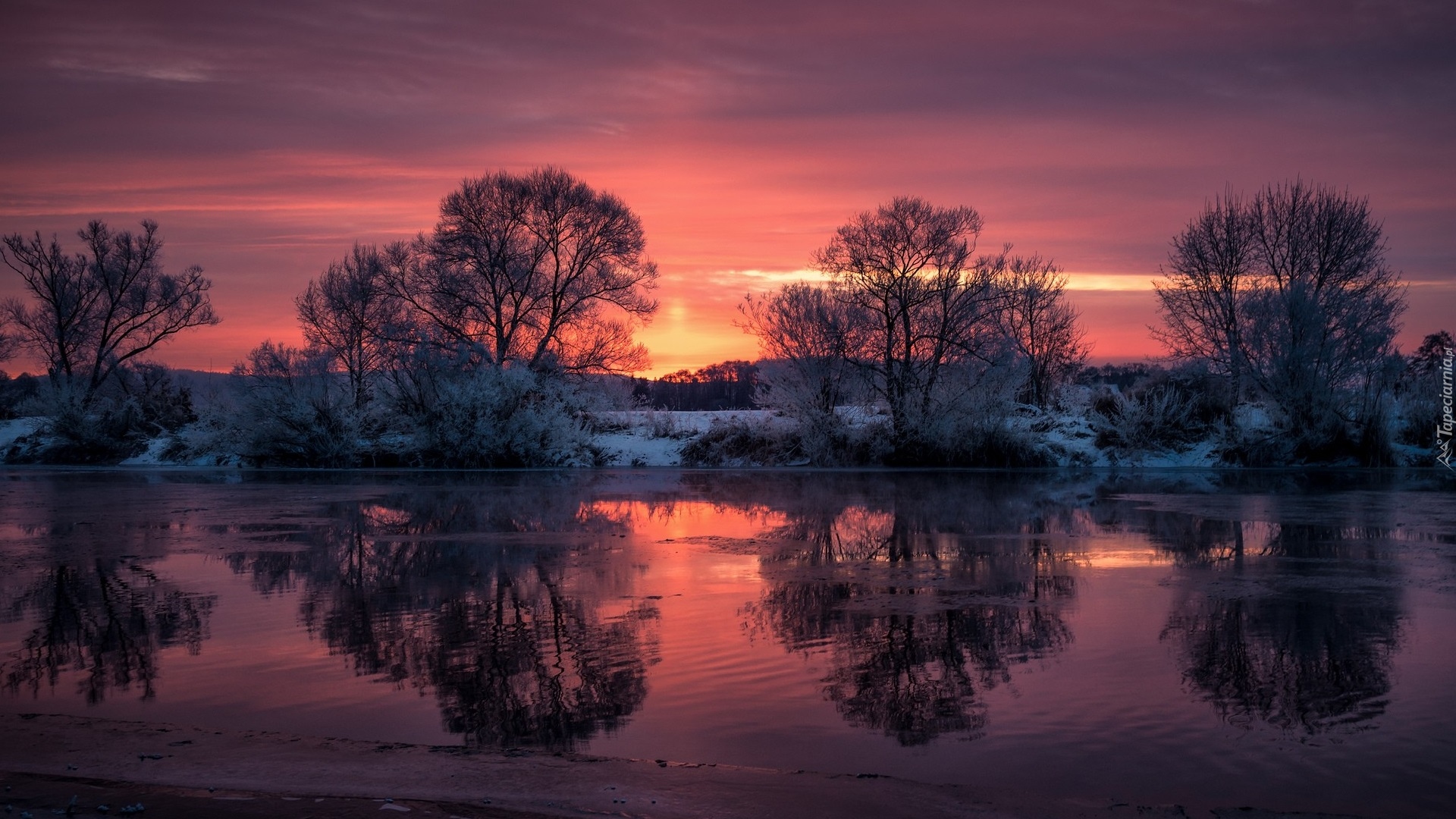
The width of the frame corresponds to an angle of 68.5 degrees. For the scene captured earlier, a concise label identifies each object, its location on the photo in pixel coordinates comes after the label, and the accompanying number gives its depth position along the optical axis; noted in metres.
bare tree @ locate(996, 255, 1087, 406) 51.38
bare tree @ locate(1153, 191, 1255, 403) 41.47
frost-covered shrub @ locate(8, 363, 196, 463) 42.25
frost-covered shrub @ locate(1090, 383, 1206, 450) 35.06
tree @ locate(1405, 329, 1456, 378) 36.56
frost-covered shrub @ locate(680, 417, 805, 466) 35.91
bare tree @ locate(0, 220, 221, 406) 49.62
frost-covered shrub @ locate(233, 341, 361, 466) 36.66
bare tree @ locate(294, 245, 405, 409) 38.94
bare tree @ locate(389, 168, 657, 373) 37.38
